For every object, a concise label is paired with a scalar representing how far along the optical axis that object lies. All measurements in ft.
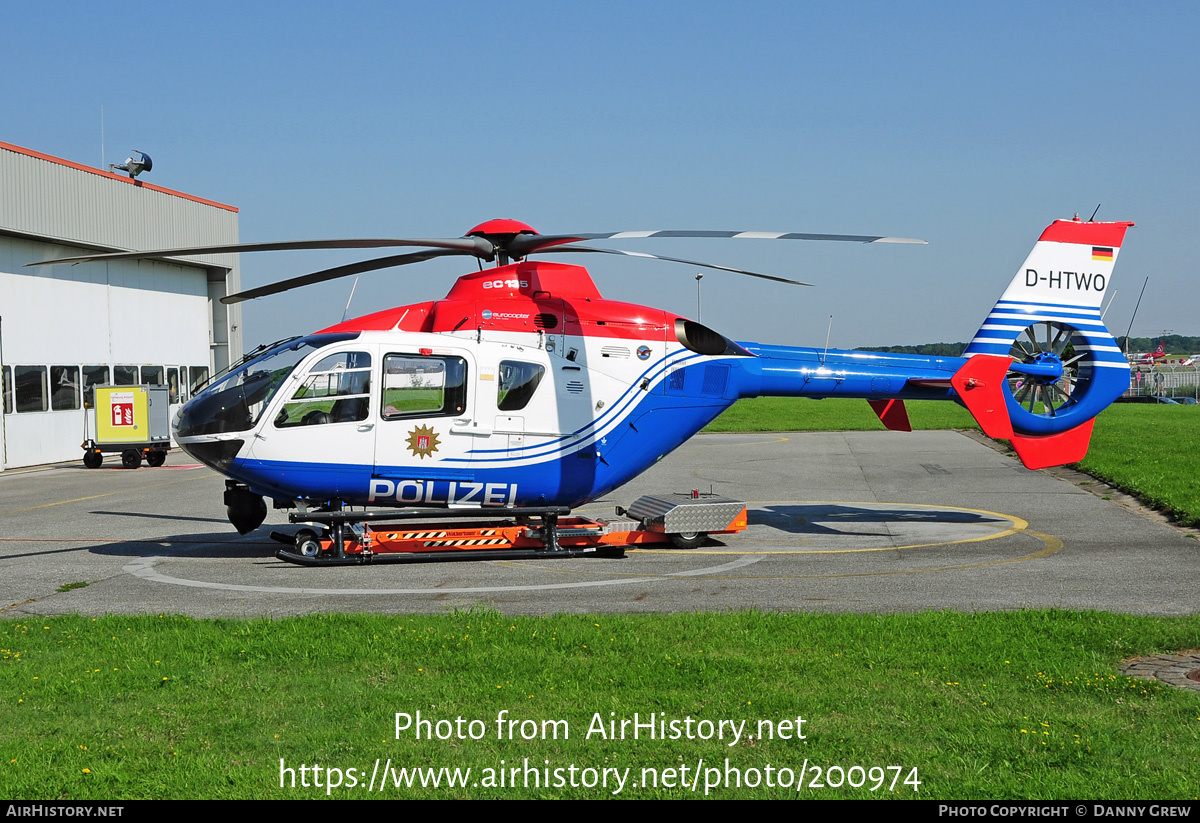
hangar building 94.07
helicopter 38.86
